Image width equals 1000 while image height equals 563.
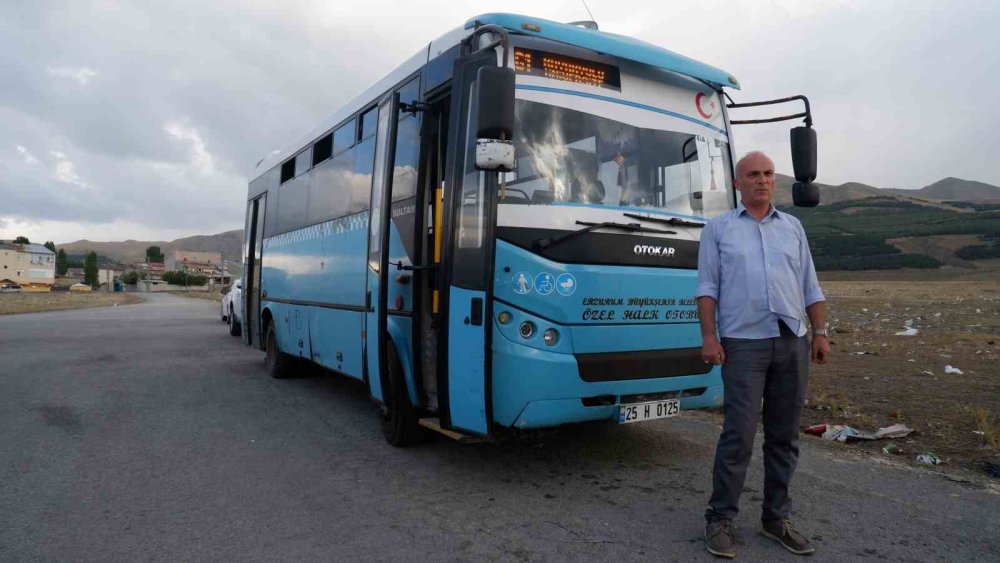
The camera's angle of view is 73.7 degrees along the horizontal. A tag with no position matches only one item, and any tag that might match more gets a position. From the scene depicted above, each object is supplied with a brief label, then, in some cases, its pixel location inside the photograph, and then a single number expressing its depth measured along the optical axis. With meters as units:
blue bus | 4.31
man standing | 3.46
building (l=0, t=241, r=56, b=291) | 133.00
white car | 16.97
